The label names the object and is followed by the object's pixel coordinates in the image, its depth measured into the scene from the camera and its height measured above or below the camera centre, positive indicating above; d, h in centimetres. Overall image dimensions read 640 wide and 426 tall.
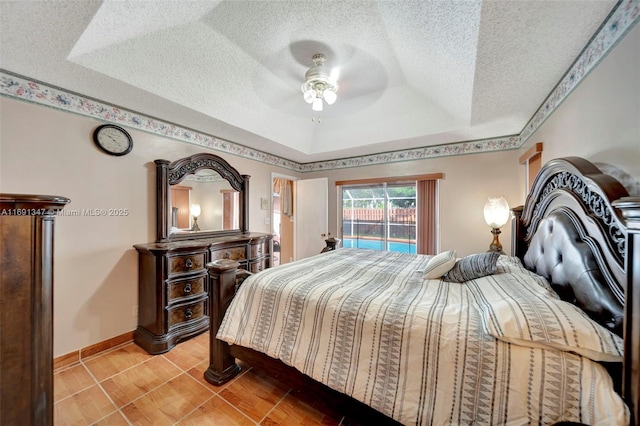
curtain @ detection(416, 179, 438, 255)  350 -5
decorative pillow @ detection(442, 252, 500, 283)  160 -40
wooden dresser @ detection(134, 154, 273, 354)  214 -42
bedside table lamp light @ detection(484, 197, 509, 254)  260 -2
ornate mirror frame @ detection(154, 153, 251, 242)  243 +40
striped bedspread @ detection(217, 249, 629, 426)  84 -61
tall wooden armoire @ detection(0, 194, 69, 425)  76 -32
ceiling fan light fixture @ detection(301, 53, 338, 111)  208 +122
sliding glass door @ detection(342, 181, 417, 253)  376 -5
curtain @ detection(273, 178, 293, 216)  514 +39
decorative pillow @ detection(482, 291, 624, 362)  83 -45
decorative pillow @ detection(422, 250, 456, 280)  172 -42
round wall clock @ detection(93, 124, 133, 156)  208 +72
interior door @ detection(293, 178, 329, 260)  428 -2
